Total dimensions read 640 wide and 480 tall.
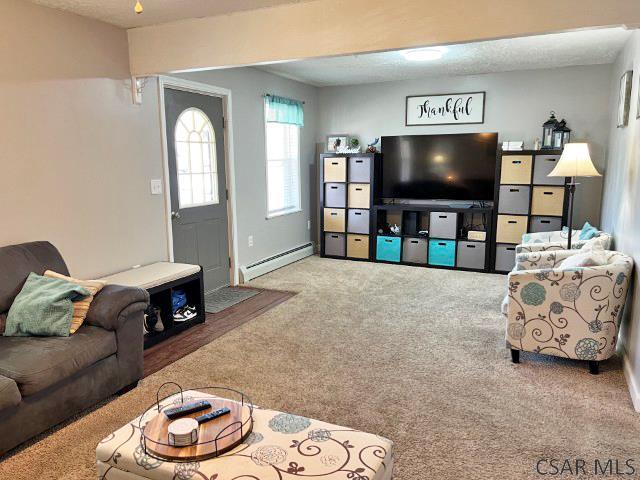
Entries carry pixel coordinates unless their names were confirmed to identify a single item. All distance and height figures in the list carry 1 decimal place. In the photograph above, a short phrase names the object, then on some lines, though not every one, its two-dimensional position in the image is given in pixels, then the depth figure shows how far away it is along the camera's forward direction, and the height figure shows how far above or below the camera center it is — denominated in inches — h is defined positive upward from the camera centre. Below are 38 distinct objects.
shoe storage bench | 137.1 -37.1
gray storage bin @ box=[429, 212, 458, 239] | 228.2 -29.8
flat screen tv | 226.2 -1.3
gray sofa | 86.5 -38.8
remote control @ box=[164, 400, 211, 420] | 71.6 -37.7
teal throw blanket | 100.7 -31.5
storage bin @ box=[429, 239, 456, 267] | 230.5 -43.8
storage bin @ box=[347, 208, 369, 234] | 249.8 -30.1
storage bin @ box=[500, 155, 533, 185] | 212.2 -2.7
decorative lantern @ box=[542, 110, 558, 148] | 213.2 +14.9
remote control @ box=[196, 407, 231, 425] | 69.9 -37.8
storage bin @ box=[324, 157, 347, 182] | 248.2 -2.6
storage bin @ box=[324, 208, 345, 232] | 255.1 -30.2
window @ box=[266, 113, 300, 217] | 233.1 -1.9
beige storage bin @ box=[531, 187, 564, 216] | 209.5 -17.1
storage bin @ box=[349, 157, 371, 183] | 243.6 -2.7
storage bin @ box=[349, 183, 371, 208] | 246.7 -16.4
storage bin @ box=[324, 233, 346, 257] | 257.0 -44.0
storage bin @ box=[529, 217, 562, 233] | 212.2 -27.8
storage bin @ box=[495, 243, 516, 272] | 221.0 -44.2
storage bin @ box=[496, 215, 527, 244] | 217.8 -30.4
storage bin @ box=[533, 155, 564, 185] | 208.2 -2.8
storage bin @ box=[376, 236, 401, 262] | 243.3 -44.0
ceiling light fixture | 177.2 +42.2
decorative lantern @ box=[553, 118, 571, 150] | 211.5 +12.5
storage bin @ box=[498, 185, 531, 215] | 215.0 -16.6
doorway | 168.2 -6.5
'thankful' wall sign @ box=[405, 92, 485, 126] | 233.3 +27.6
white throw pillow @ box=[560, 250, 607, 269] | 117.8 -24.7
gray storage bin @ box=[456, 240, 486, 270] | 225.6 -44.0
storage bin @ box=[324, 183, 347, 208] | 251.6 -16.6
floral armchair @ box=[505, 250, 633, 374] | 113.0 -35.9
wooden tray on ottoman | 63.2 -38.4
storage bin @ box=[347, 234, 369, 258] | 251.4 -43.9
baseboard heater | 213.0 -48.1
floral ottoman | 60.4 -39.2
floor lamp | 147.2 -0.1
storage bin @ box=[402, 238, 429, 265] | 237.3 -43.7
